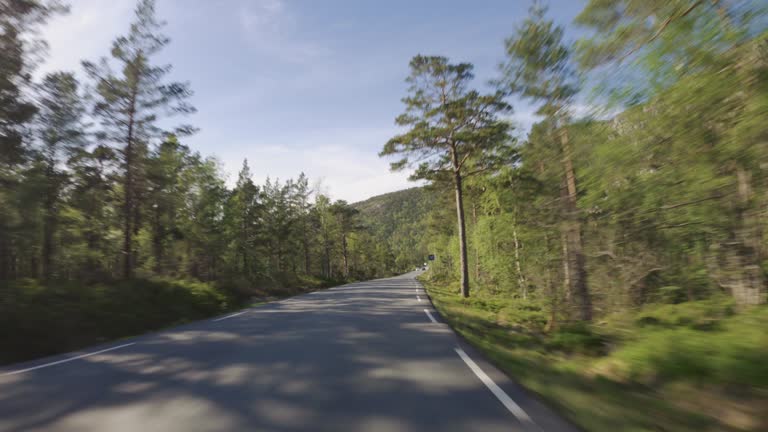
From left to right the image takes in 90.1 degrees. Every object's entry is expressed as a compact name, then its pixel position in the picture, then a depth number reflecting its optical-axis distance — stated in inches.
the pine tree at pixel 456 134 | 754.8
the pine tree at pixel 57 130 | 599.5
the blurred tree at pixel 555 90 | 359.6
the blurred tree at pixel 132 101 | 671.1
